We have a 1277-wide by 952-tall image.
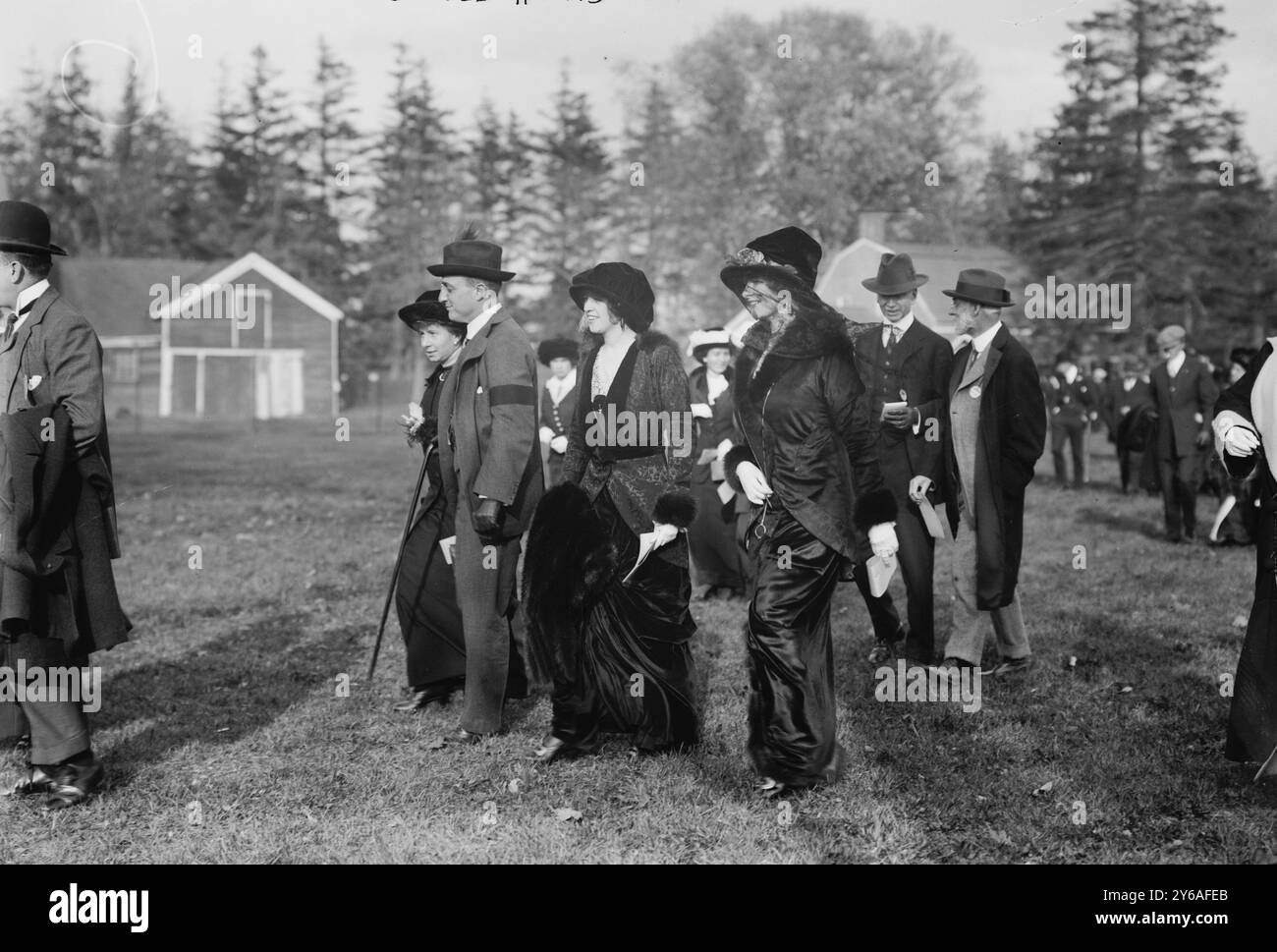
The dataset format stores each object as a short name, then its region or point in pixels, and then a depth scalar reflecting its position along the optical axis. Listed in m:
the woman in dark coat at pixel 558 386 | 9.23
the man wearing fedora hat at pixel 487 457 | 5.49
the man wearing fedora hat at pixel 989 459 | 6.75
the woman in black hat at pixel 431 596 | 6.53
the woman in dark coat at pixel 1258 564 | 4.59
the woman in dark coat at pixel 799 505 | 4.91
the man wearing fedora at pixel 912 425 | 7.08
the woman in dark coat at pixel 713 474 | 9.70
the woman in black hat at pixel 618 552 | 5.46
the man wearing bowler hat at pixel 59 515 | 4.94
